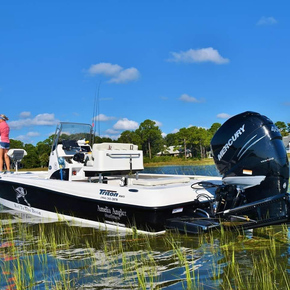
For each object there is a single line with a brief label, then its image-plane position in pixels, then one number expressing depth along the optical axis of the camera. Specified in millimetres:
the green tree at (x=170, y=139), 81481
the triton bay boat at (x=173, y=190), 4176
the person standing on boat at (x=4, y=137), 8383
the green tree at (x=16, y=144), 63084
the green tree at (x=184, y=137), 55250
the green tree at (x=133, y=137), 49906
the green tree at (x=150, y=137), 58406
